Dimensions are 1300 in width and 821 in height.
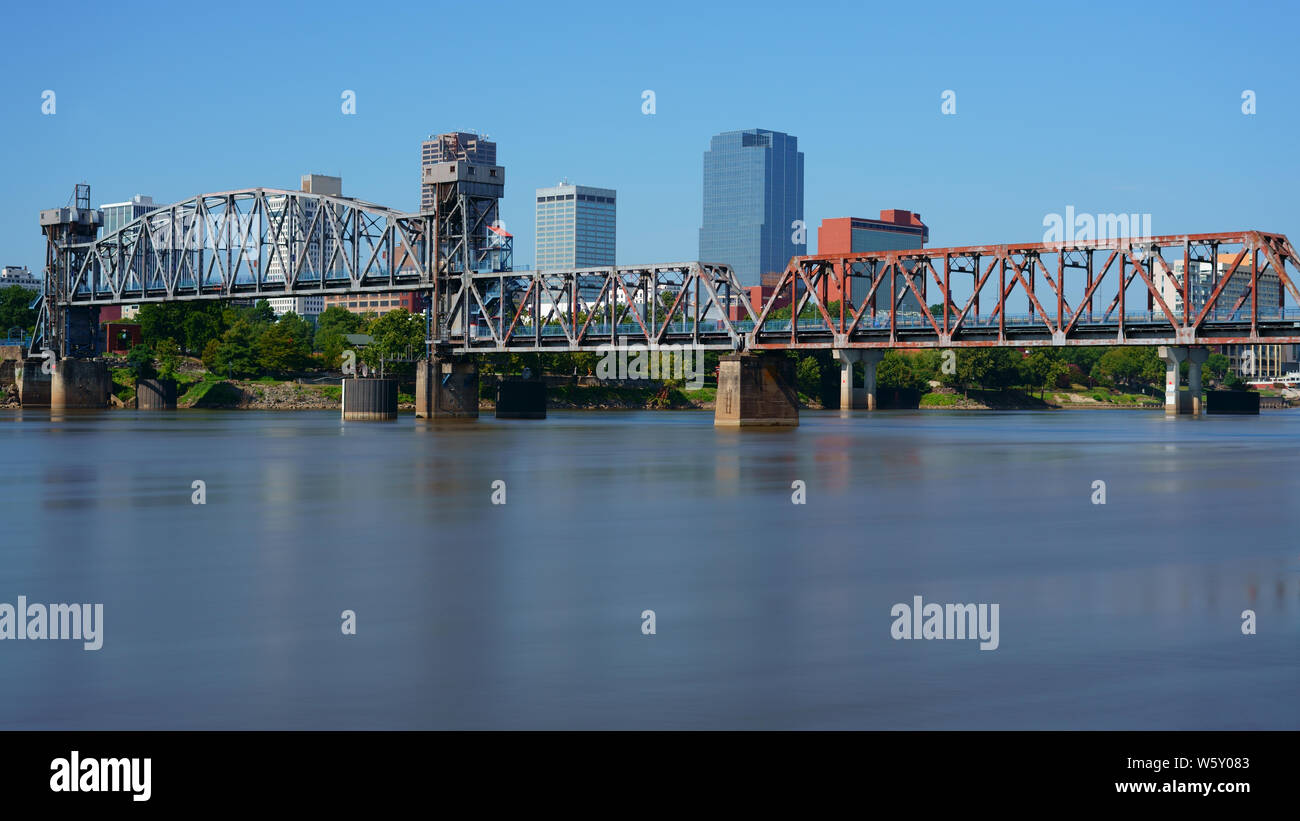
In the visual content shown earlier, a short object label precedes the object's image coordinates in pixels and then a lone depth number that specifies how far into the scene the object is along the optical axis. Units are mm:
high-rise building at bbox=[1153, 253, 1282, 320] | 116650
